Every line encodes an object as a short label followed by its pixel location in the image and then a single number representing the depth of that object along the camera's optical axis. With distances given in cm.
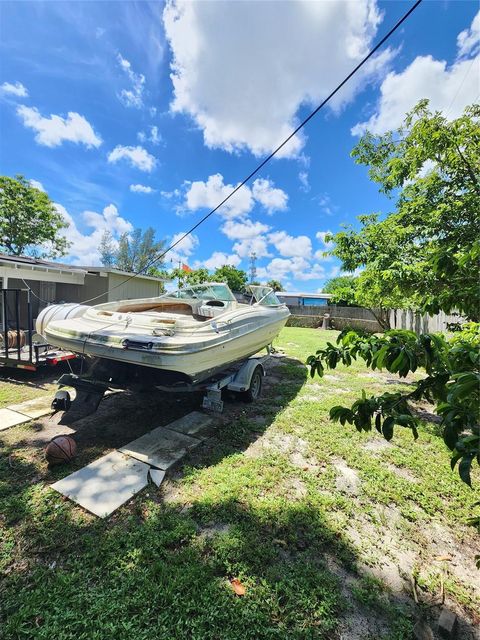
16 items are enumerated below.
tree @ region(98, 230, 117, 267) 4012
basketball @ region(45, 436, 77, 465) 289
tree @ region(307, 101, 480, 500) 109
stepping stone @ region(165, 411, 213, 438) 380
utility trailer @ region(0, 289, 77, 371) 515
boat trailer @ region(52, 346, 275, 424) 367
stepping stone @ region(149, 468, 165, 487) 278
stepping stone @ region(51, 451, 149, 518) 246
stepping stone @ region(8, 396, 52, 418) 412
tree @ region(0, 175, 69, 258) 1938
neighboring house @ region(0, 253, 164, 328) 986
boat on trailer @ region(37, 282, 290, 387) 319
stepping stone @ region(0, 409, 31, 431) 375
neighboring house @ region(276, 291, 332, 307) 3684
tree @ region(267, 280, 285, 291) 4327
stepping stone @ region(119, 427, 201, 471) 312
